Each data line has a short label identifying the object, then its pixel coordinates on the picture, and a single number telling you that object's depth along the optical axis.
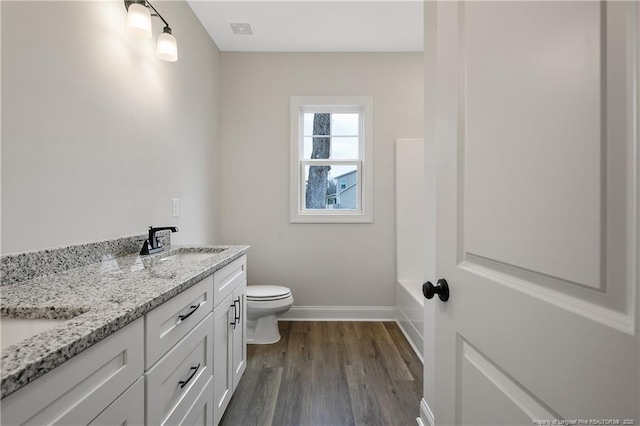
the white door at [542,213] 0.41
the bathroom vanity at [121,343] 0.54
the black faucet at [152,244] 1.59
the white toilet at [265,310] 2.33
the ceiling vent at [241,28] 2.49
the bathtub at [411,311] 2.23
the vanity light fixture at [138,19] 1.41
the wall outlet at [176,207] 2.07
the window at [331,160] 3.04
